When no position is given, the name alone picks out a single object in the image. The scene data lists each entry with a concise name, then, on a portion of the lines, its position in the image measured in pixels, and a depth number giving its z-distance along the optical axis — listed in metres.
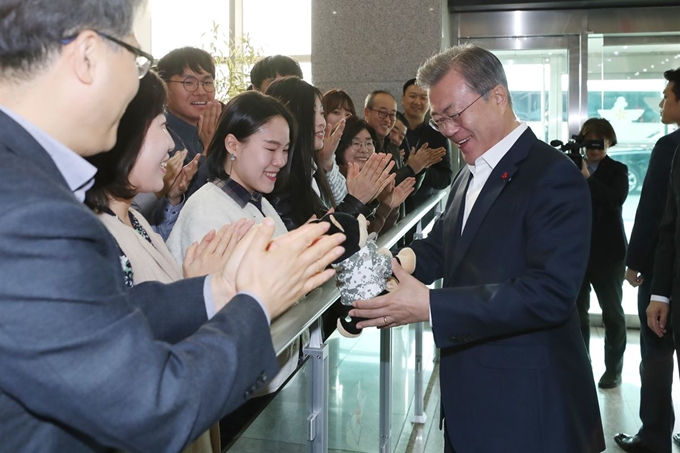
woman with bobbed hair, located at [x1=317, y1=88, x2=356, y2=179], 3.59
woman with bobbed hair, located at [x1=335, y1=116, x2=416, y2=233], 3.80
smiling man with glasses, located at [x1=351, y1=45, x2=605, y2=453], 1.90
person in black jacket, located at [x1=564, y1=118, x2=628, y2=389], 5.02
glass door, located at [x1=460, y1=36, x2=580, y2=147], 6.42
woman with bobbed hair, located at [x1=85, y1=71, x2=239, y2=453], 1.78
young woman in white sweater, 2.48
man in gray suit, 0.80
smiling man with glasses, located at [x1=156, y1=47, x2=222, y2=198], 3.47
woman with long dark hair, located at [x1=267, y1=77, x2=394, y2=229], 2.93
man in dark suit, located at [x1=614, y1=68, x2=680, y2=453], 3.63
